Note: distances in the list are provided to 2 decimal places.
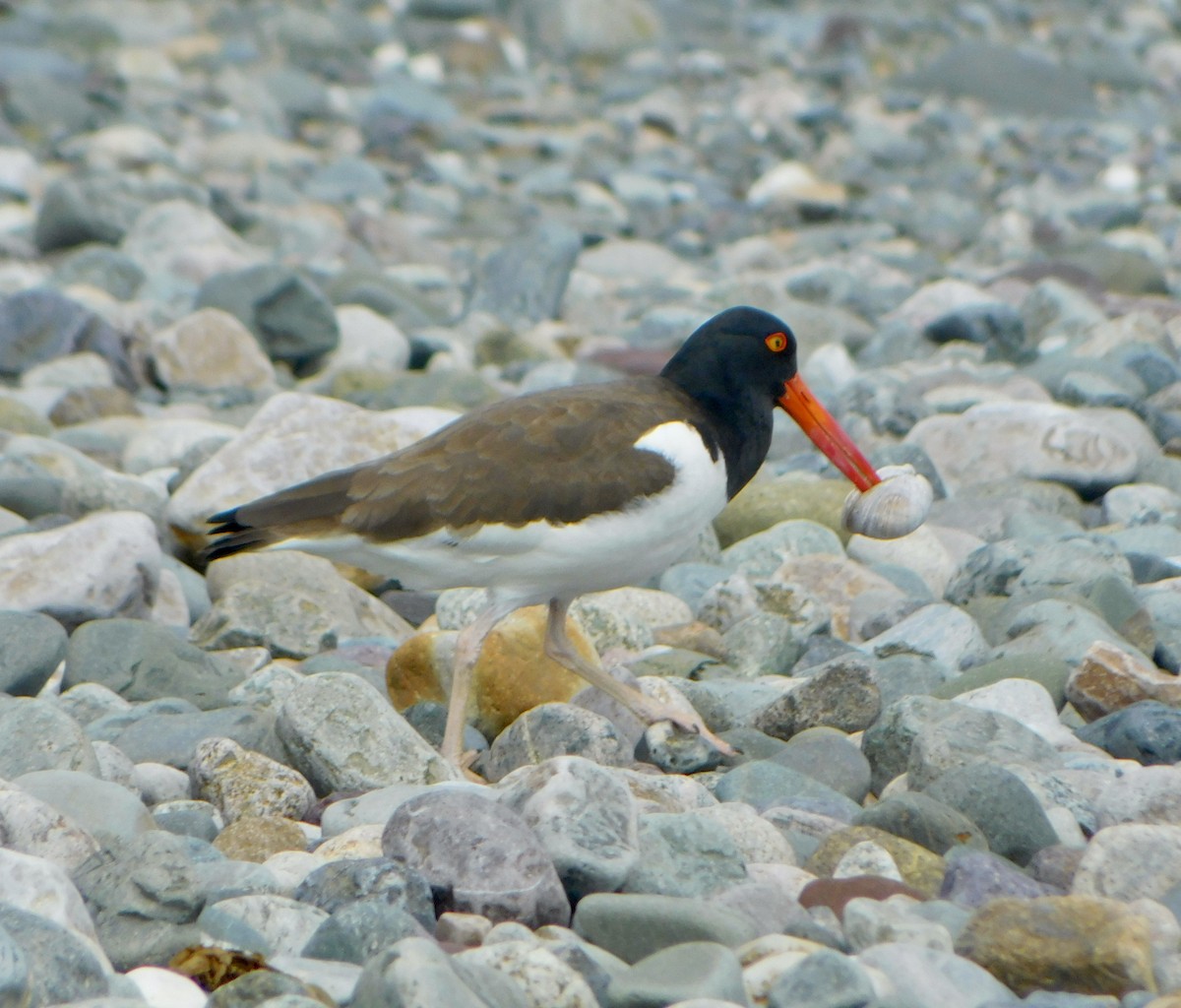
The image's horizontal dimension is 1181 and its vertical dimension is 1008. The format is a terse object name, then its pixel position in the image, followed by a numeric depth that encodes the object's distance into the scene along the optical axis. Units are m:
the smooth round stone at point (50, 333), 19.70
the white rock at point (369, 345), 21.09
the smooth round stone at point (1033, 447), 15.21
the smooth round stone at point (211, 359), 19.86
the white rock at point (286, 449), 13.83
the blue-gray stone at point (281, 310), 20.97
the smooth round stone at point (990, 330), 21.47
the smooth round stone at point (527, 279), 24.77
